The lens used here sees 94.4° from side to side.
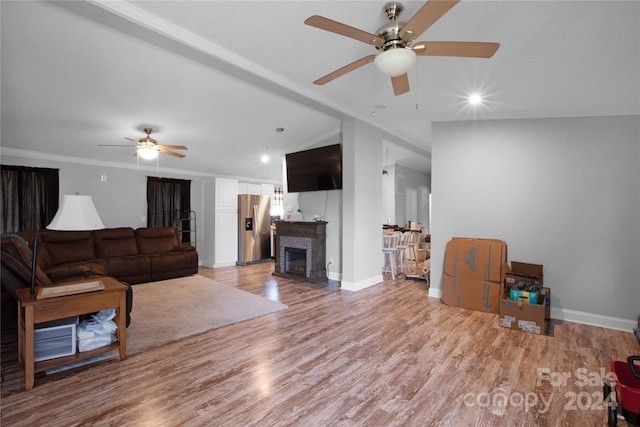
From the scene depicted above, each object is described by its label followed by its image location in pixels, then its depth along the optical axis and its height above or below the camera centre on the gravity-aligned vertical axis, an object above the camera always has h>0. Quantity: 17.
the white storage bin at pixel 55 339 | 2.17 -0.96
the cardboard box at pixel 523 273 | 3.48 -0.74
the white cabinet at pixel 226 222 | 6.75 -0.25
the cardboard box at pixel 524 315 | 3.05 -1.08
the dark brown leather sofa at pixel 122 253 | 4.79 -0.75
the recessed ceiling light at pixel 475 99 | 3.41 +1.34
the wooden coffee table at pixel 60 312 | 2.04 -0.75
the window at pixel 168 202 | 6.96 +0.23
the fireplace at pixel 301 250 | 5.23 -0.71
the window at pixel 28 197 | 5.18 +0.25
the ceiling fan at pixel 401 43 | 1.80 +1.15
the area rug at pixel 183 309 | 2.98 -1.23
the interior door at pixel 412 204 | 9.65 +0.28
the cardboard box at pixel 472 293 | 3.61 -1.02
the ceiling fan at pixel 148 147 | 4.55 +1.00
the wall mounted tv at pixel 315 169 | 5.06 +0.78
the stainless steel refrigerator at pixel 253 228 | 7.08 -0.41
